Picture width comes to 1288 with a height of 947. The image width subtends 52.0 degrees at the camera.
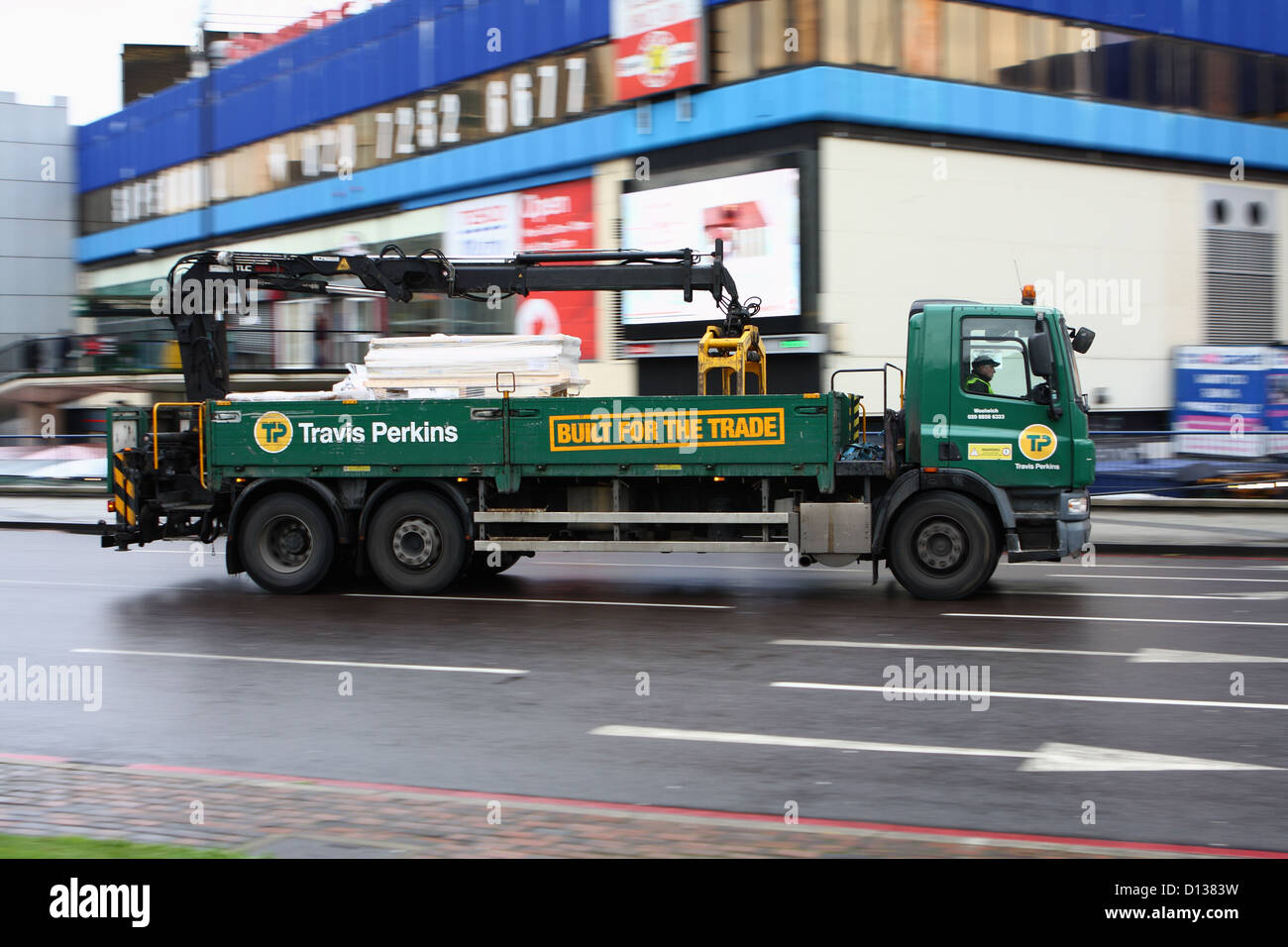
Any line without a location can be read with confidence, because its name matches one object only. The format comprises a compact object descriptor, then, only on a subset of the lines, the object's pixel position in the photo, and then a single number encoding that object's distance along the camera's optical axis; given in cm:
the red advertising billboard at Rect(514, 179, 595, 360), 3158
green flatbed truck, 1259
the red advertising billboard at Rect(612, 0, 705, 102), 2803
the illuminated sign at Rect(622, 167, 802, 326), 2672
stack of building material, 1356
